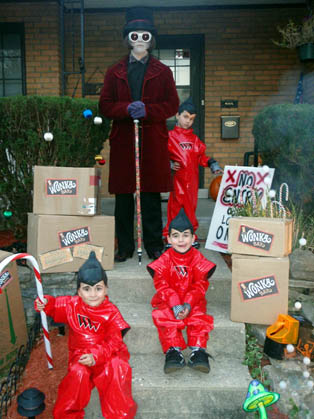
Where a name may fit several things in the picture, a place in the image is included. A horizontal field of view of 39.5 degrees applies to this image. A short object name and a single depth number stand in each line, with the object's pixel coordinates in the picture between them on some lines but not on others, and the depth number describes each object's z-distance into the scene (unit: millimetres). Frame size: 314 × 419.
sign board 4141
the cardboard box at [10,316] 3061
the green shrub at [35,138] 3881
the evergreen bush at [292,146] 4070
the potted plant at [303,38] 6168
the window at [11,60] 6991
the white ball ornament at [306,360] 2689
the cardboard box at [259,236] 3029
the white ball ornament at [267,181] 3809
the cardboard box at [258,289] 3033
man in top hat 3623
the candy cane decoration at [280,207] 3271
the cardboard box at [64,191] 3494
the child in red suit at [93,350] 2389
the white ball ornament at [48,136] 3715
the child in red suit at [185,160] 4114
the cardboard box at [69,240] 3506
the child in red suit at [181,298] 2742
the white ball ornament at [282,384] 2545
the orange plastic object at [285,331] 2873
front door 7039
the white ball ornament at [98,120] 3959
